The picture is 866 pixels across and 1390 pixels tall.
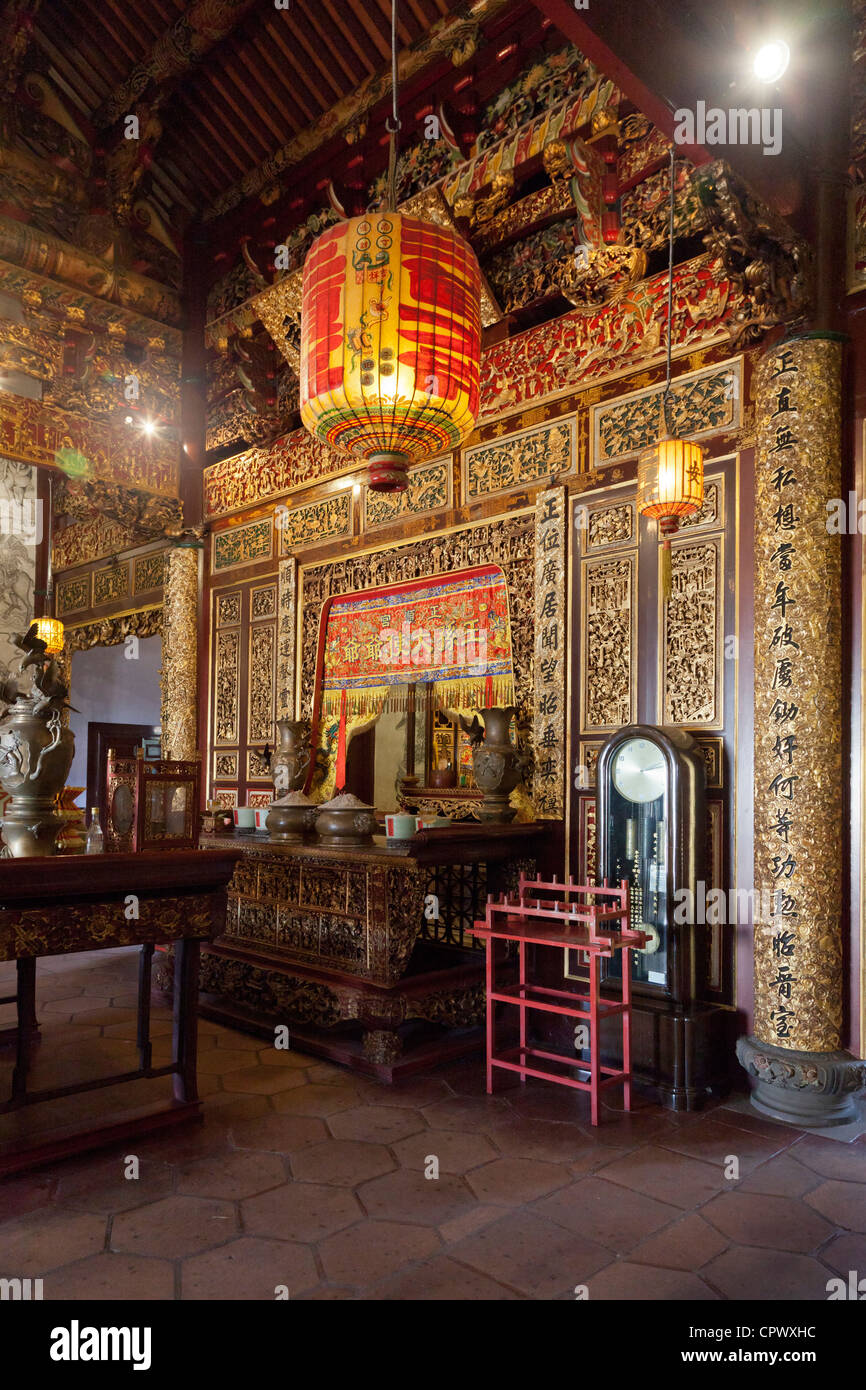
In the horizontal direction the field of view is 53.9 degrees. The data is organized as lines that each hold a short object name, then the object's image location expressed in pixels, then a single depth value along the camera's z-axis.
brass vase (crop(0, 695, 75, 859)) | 3.11
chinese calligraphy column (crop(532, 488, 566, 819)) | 4.27
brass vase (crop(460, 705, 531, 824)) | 4.27
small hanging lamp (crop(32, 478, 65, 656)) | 7.88
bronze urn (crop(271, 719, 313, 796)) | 5.50
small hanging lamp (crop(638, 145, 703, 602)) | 3.47
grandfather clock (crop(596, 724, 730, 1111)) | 3.27
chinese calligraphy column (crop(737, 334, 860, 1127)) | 3.12
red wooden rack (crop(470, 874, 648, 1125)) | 2.98
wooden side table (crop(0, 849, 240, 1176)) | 2.56
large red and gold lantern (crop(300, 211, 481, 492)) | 2.31
